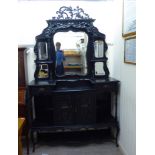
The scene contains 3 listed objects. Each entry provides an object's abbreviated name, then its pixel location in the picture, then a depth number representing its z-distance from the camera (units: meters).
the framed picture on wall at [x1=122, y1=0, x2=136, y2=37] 1.69
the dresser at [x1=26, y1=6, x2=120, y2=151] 2.16
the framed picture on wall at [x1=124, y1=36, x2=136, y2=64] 1.72
